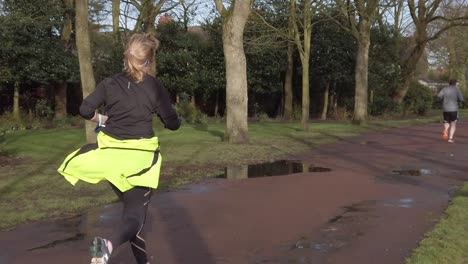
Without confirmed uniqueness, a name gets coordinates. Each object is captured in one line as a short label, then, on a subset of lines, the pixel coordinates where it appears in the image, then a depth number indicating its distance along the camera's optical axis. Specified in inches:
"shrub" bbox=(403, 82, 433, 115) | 1381.6
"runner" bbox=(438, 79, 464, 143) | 645.3
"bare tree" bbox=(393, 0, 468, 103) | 1232.2
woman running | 154.9
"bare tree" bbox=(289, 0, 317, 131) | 792.5
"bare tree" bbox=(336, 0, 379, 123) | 927.7
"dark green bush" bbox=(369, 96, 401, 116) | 1282.0
